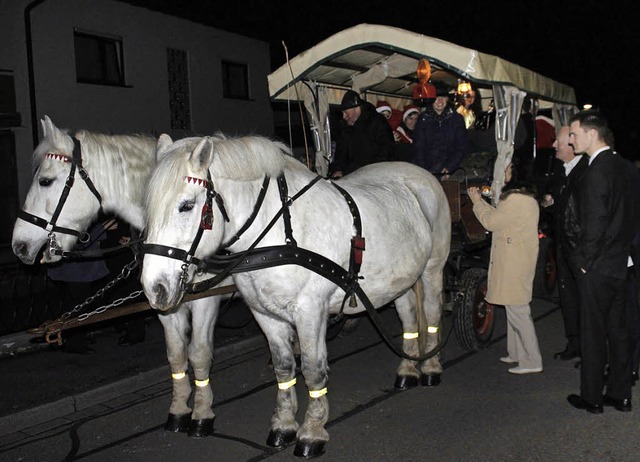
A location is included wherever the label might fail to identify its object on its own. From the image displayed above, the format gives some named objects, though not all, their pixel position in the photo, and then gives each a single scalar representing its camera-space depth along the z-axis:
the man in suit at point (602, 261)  4.39
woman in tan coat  5.59
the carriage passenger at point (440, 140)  7.19
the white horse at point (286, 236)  3.38
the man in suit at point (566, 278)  5.98
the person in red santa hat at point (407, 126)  9.41
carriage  6.00
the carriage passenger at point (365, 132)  7.04
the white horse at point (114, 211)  4.38
